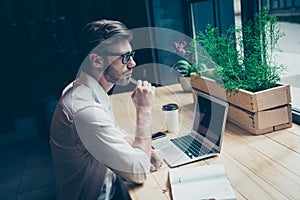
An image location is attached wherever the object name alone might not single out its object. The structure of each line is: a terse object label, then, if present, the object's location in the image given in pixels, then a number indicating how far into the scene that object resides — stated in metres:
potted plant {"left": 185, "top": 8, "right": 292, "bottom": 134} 1.35
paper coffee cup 1.55
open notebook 0.98
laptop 1.26
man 1.09
